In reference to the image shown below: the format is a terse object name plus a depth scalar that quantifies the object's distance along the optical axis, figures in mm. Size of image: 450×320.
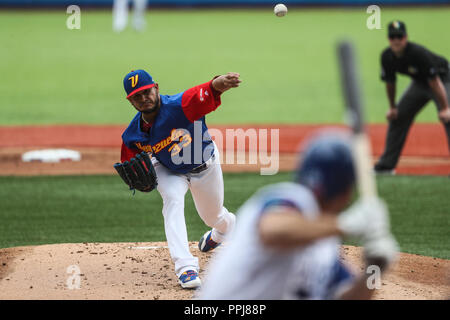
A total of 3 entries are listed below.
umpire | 19375
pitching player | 11531
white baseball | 12697
